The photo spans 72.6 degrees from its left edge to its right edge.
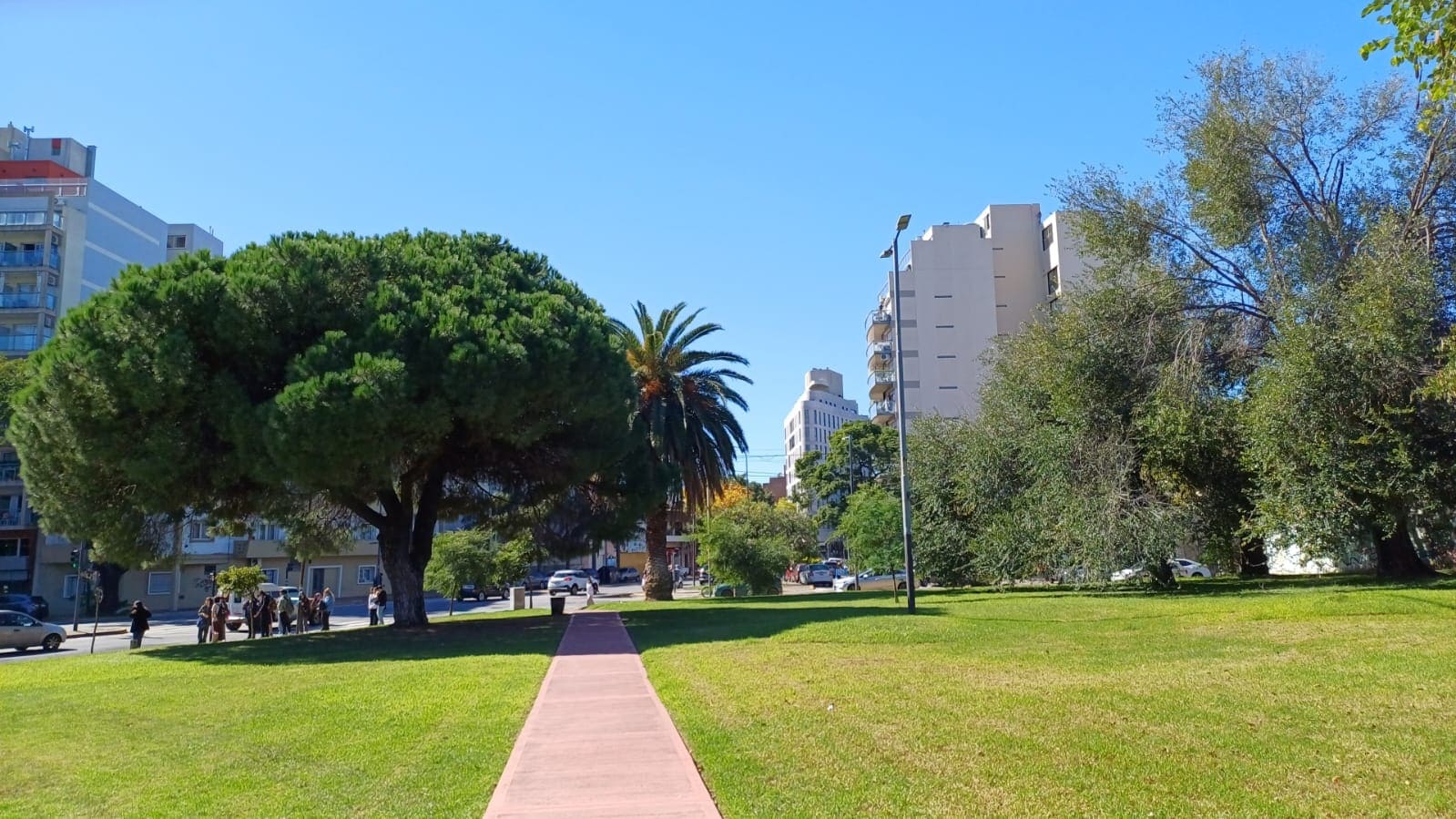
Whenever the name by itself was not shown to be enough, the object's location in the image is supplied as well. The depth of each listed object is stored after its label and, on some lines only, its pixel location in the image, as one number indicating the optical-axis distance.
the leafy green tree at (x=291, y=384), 20.92
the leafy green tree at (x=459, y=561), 37.47
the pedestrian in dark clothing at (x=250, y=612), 29.09
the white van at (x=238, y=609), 35.46
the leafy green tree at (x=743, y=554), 39.53
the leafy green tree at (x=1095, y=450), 26.95
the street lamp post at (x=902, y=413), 22.42
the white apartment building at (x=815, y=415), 161.62
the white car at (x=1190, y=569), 48.28
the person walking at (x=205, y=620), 28.31
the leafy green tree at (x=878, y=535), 35.44
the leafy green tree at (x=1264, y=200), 26.42
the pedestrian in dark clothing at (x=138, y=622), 26.23
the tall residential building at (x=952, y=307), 74.56
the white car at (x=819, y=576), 63.91
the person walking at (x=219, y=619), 27.83
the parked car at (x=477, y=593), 58.38
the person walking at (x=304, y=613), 30.02
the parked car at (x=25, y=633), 31.53
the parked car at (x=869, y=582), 49.50
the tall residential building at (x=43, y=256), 56.28
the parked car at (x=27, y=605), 43.19
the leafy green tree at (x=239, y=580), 36.34
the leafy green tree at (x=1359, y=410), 22.69
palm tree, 36.53
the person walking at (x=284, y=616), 29.66
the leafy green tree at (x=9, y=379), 45.16
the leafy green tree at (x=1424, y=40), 8.38
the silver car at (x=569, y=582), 65.56
